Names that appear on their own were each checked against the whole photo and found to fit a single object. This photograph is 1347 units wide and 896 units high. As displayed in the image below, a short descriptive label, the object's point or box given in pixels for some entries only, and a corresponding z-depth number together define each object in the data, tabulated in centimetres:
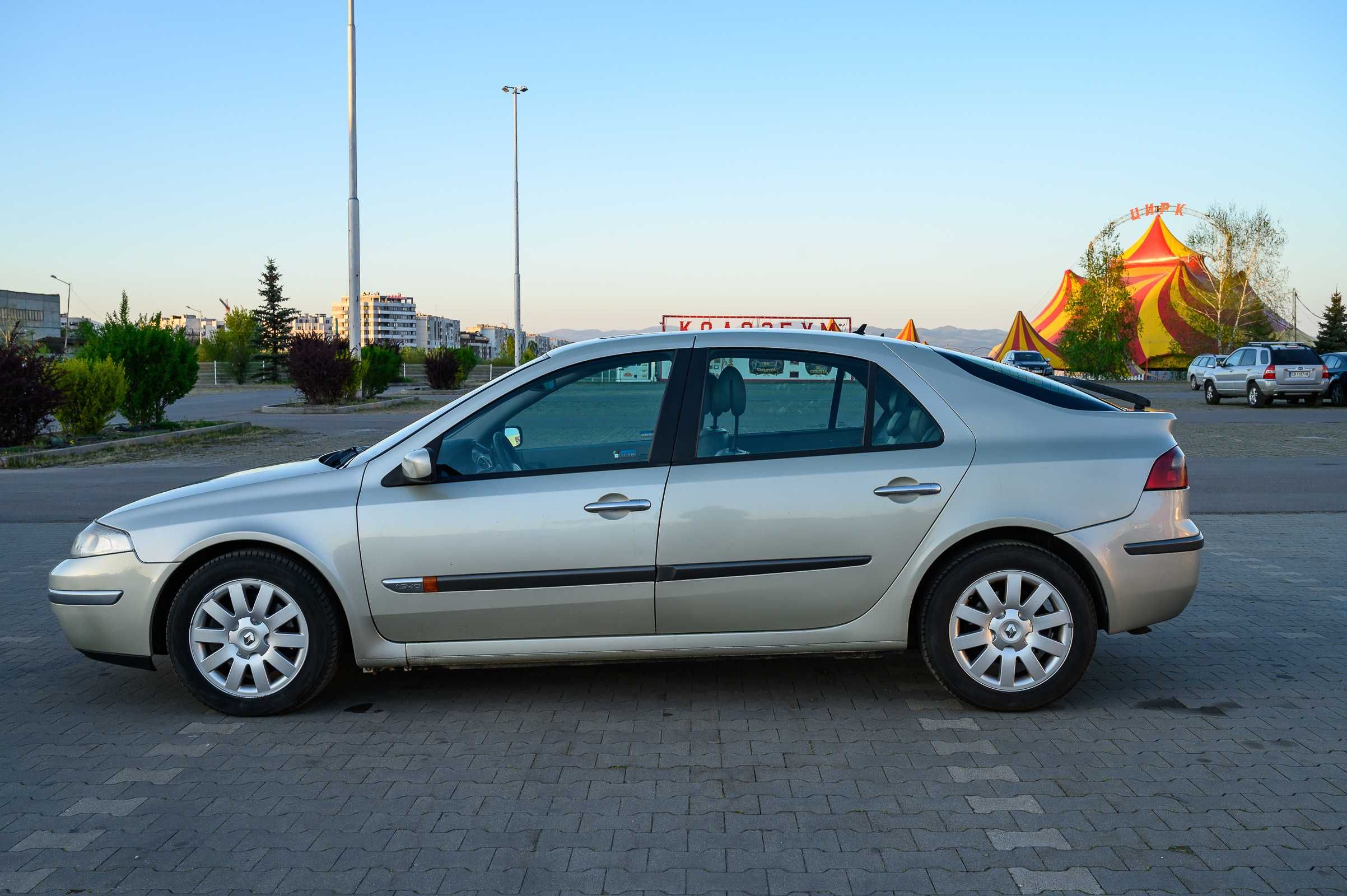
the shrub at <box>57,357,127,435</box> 1895
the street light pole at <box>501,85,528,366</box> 5675
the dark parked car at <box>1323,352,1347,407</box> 3297
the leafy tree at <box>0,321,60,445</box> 1741
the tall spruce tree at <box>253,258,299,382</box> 8925
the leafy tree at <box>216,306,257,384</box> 5941
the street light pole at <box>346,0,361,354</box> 3288
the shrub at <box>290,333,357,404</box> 3108
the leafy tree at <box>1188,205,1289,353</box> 7244
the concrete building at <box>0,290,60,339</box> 8112
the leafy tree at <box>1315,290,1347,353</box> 7862
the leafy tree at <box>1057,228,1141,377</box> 7194
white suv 3188
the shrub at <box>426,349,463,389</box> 5009
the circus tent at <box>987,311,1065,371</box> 9712
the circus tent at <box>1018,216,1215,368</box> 8244
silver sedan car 466
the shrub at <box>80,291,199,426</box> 2116
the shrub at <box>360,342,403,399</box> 3812
